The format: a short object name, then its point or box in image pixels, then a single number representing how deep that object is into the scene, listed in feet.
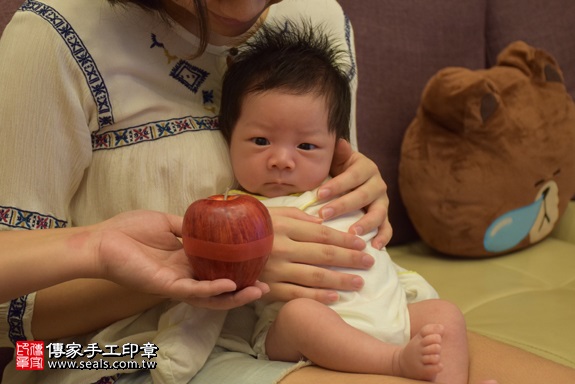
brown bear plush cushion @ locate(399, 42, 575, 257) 5.49
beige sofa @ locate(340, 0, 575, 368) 4.95
